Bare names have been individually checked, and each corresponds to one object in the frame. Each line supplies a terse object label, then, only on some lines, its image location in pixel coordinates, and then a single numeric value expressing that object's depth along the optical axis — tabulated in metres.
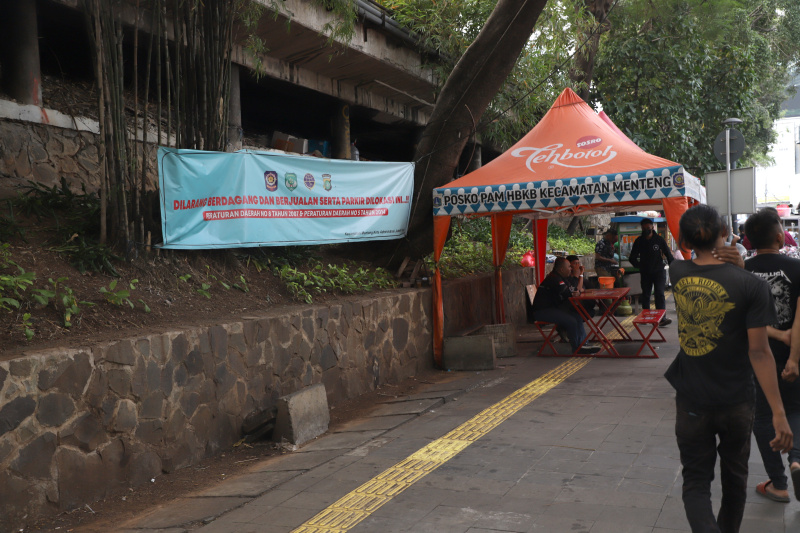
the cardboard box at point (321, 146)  12.80
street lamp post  9.62
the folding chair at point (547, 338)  8.89
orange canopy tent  7.44
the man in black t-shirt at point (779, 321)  3.74
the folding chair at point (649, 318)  8.37
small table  8.57
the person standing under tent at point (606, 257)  12.98
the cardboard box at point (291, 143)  11.05
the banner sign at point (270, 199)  6.00
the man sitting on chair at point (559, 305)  8.87
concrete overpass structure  7.60
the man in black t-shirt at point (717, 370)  2.89
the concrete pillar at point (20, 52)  7.48
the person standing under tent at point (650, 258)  10.73
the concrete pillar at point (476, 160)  17.65
